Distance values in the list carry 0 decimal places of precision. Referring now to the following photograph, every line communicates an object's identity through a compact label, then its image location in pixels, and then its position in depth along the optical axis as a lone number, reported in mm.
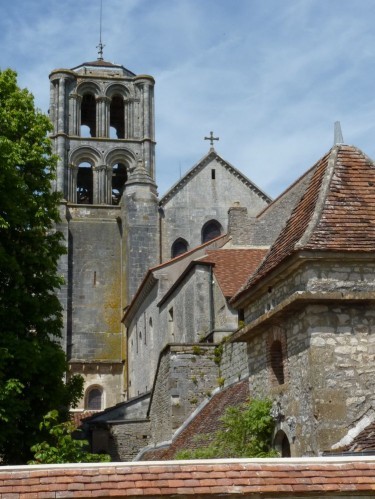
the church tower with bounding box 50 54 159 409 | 40844
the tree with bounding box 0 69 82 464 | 15914
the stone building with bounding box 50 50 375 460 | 11391
